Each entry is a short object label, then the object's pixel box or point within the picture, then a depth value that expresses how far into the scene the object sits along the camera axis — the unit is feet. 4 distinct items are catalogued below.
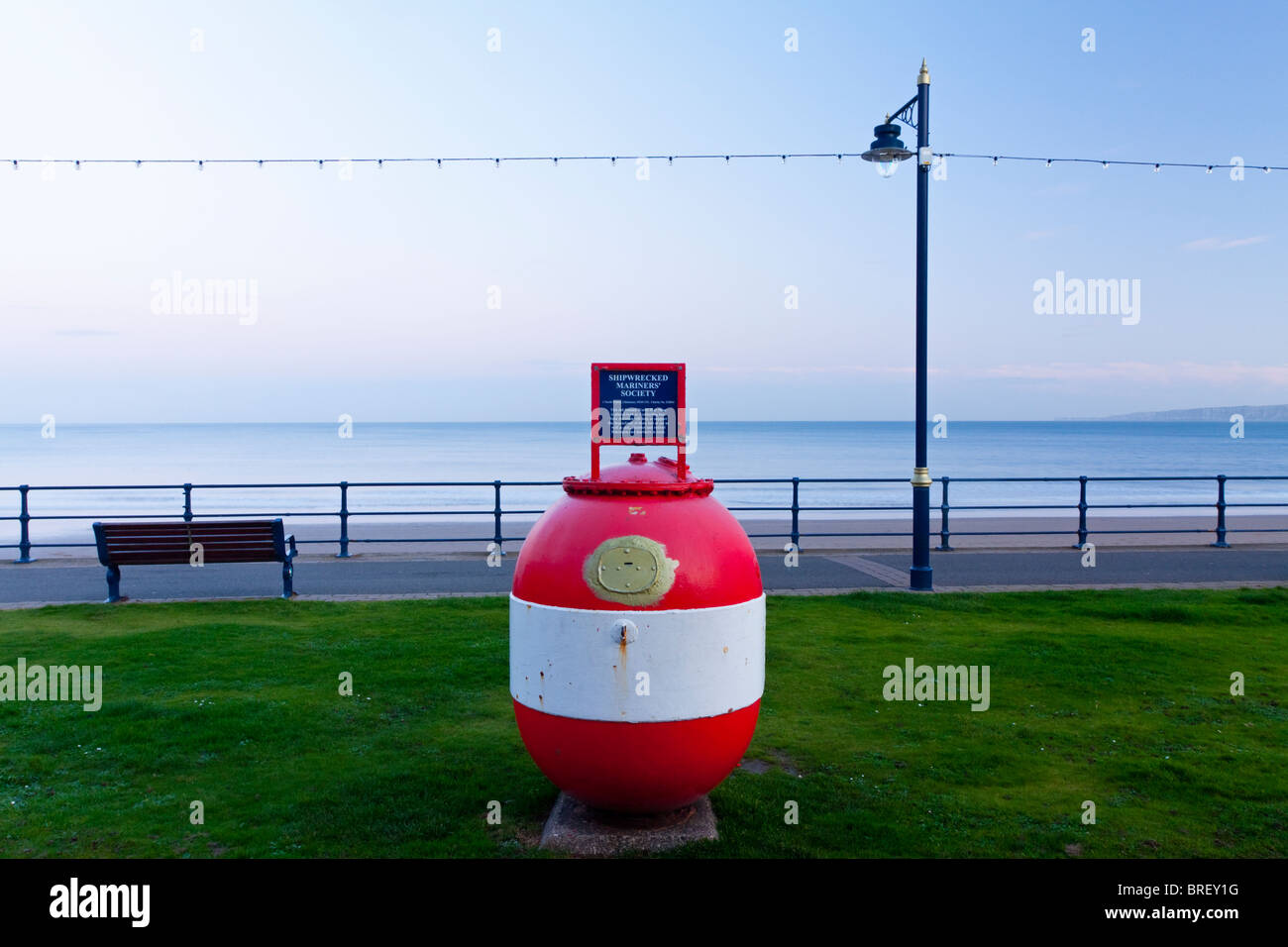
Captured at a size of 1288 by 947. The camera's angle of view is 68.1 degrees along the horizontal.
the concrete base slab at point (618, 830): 16.17
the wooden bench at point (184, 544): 36.09
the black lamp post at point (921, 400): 39.29
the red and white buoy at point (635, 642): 15.29
